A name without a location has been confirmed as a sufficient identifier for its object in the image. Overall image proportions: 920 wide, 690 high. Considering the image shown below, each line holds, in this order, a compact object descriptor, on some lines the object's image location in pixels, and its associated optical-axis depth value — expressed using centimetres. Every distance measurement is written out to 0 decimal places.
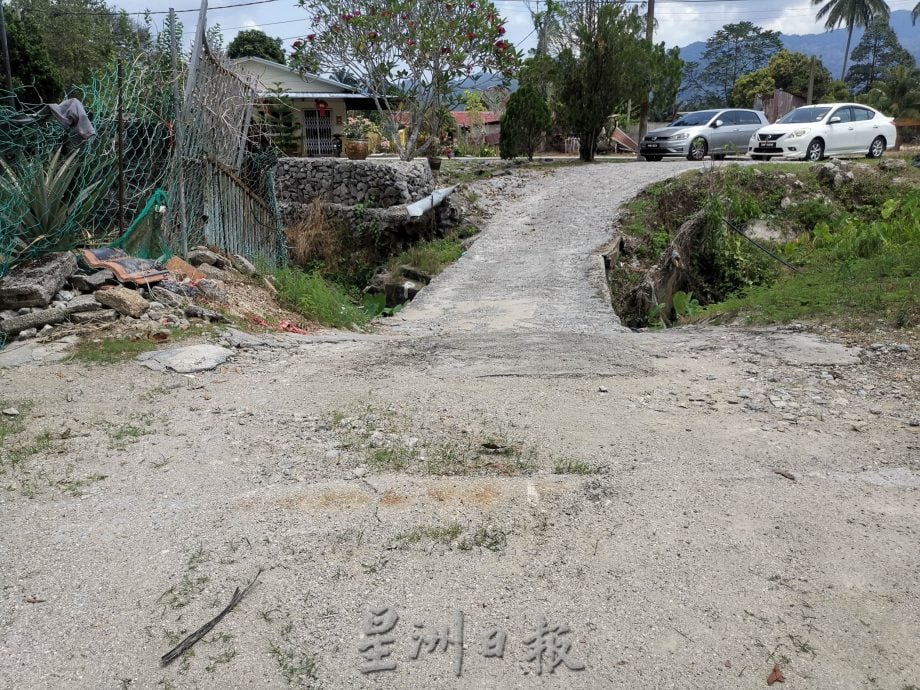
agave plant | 626
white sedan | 1662
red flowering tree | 1501
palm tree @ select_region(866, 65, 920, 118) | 4150
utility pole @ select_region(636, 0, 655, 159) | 2275
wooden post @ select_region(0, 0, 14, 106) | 1434
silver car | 1903
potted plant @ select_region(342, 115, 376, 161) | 1672
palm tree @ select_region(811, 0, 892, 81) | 5619
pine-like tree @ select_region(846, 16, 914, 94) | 6347
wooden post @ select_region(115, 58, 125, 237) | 702
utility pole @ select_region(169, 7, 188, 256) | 762
